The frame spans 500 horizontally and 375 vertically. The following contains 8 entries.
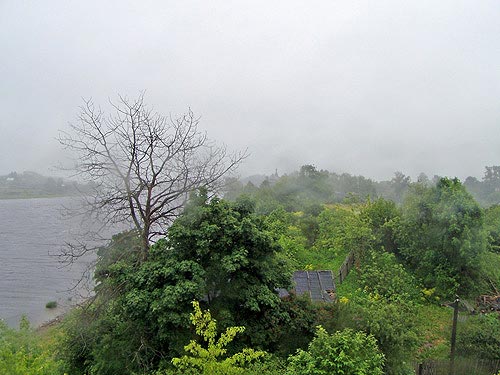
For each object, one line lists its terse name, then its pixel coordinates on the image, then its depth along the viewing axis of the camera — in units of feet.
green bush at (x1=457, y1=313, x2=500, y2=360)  32.50
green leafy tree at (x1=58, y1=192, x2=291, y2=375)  26.35
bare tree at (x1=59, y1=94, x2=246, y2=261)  31.96
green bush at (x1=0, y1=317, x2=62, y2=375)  20.72
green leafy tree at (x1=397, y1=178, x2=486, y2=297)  48.01
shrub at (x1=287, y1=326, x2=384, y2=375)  20.12
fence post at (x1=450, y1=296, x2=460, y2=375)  31.08
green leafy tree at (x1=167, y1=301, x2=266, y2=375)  19.88
